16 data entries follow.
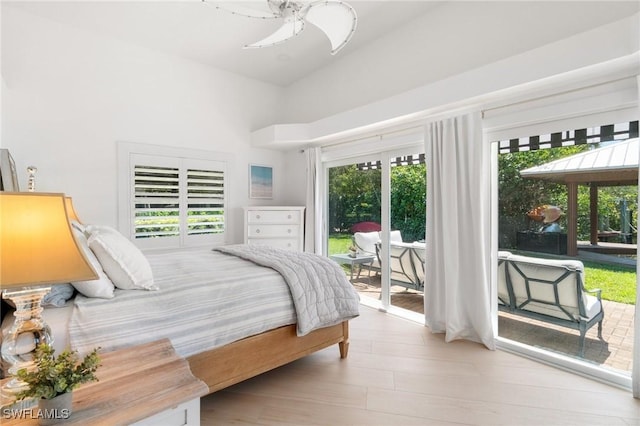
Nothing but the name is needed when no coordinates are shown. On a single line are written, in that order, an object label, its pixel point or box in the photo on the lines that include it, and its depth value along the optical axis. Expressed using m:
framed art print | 4.63
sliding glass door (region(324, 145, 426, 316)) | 3.44
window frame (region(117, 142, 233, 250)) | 3.58
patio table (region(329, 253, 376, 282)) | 3.98
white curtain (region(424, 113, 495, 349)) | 2.70
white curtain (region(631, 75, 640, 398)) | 1.93
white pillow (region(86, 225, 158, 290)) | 1.69
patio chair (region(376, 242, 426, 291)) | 3.41
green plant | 0.81
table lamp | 0.84
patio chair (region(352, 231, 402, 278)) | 3.87
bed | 1.43
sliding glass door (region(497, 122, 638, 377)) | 2.19
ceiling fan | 1.95
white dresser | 4.20
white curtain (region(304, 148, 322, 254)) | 4.36
